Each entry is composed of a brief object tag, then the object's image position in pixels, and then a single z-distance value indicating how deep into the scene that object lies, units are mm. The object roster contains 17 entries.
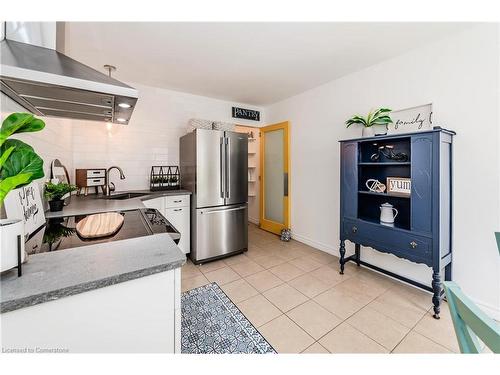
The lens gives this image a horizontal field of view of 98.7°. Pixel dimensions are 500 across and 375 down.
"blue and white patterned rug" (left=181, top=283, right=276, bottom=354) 1512
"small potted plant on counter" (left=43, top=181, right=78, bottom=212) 1648
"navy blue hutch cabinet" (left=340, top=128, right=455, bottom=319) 1820
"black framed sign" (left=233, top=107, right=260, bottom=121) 4004
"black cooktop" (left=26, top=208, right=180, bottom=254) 978
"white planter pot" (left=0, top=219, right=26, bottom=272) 633
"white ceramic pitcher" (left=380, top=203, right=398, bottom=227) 2217
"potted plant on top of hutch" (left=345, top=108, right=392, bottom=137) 2344
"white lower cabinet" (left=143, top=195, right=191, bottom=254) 2747
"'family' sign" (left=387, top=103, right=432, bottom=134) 2166
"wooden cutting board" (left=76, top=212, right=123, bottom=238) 1123
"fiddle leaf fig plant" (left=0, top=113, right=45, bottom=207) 643
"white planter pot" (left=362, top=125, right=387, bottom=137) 2379
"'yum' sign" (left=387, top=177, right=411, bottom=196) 2125
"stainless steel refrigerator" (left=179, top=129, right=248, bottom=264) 2857
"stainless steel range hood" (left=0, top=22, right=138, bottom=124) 836
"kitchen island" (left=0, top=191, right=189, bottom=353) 611
